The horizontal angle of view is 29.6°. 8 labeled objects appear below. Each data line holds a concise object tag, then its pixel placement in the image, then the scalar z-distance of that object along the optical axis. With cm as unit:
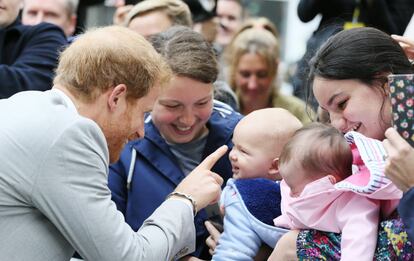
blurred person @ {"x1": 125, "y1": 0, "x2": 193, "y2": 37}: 417
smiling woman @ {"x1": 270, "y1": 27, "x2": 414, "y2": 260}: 235
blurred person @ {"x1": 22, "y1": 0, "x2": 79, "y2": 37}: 482
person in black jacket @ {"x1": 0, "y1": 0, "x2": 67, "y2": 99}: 371
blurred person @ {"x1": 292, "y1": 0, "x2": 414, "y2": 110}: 405
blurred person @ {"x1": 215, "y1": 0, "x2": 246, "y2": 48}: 653
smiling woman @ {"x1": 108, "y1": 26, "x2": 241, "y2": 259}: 314
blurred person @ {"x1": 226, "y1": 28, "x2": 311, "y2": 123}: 496
